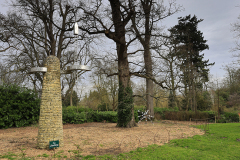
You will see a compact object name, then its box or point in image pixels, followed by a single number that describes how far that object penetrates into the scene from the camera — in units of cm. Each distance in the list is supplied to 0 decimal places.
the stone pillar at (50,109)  595
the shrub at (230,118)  1596
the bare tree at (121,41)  1041
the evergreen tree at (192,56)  1891
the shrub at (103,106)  2228
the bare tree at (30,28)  1205
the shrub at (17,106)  1112
